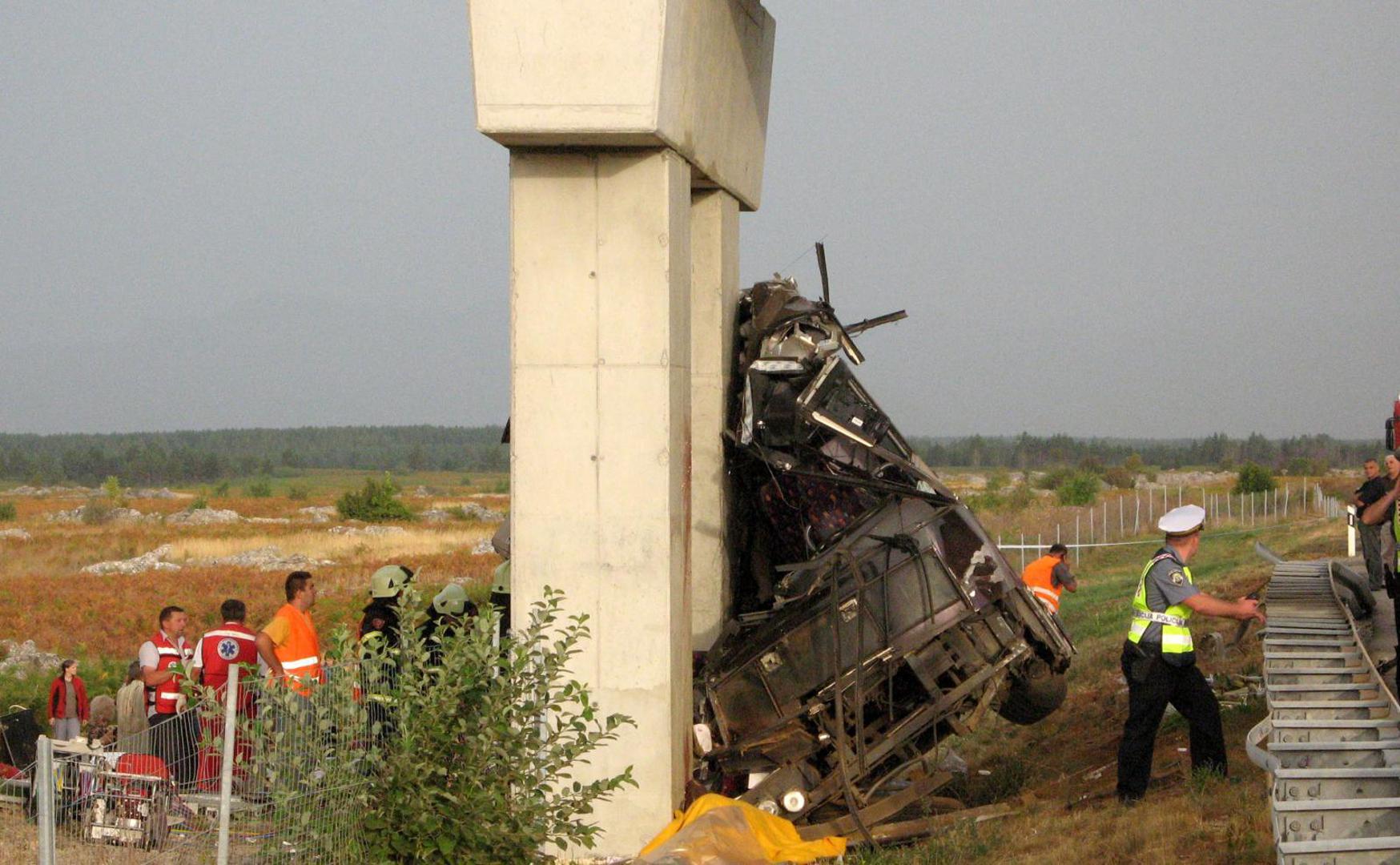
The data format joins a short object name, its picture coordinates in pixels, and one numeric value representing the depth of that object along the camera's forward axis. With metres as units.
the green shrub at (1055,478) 96.19
